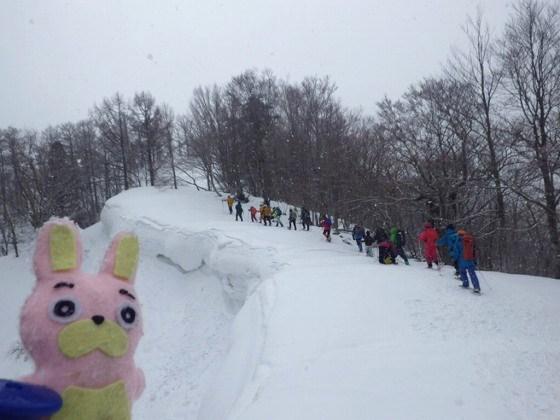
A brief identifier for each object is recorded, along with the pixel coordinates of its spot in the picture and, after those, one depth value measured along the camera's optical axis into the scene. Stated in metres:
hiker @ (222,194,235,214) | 26.69
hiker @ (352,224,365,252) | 17.25
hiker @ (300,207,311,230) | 20.41
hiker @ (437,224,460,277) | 10.44
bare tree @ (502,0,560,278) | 14.59
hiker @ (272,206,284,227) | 22.34
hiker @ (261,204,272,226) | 22.36
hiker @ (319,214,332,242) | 18.12
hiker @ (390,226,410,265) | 13.95
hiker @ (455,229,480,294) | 9.66
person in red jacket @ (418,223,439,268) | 12.48
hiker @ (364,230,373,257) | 15.91
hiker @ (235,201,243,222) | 23.73
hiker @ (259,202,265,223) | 22.59
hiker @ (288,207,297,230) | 20.88
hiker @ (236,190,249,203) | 31.22
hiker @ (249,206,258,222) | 24.19
